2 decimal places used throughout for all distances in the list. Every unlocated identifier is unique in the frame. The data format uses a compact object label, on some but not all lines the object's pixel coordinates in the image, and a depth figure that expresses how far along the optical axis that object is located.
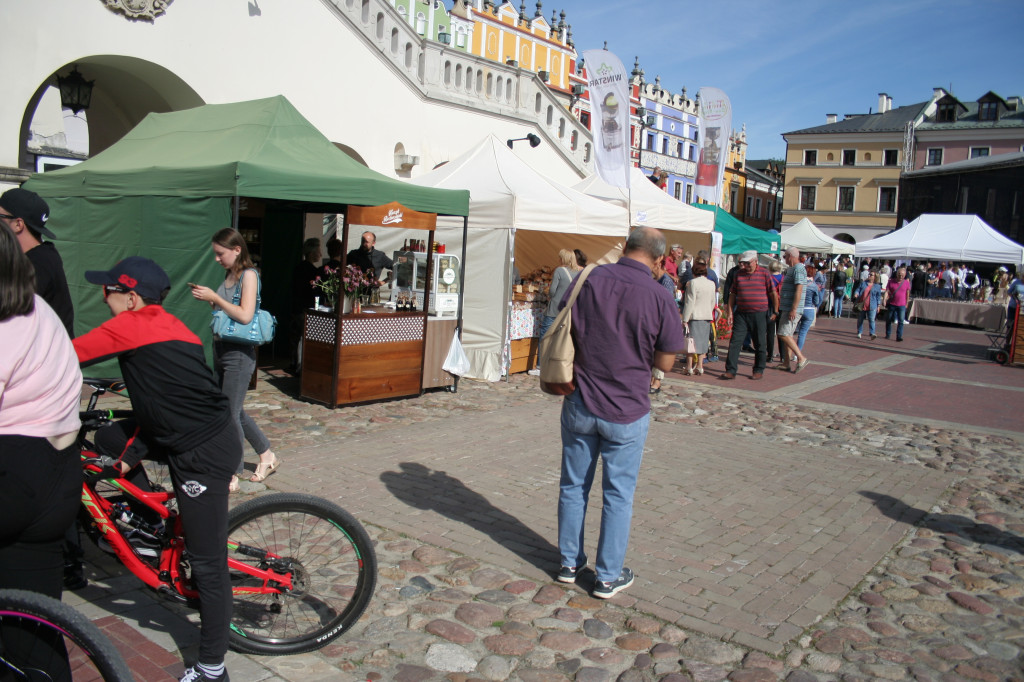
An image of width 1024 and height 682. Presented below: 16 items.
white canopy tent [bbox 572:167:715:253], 14.88
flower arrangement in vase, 8.51
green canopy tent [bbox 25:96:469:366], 7.95
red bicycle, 3.19
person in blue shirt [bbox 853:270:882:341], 19.96
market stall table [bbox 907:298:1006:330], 23.97
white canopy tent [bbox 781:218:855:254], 30.67
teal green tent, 19.55
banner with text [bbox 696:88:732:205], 16.84
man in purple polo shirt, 4.14
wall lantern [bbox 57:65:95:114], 11.47
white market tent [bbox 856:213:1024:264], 25.81
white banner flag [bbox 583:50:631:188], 13.52
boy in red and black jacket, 2.90
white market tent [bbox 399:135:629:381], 10.95
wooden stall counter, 8.57
